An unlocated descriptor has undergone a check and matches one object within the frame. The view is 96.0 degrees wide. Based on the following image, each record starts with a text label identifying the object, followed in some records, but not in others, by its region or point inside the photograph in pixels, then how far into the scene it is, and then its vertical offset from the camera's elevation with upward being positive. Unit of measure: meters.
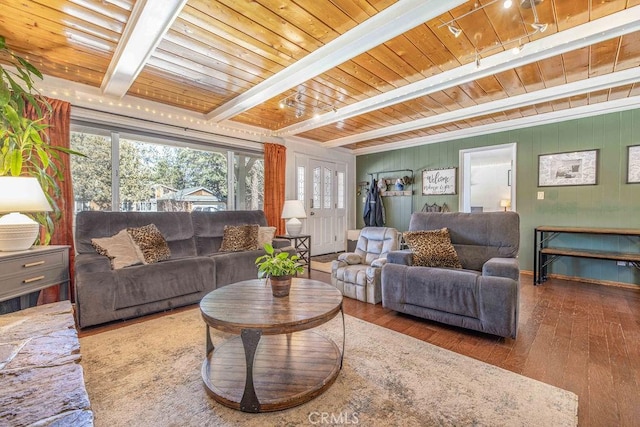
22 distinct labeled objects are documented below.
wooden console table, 3.48 -0.59
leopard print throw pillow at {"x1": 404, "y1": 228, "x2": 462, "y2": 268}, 2.79 -0.41
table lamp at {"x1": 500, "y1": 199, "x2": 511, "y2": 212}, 5.02 +0.07
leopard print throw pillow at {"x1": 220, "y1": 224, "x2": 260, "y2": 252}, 3.71 -0.40
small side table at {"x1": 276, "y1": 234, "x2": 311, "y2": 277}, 4.57 -0.71
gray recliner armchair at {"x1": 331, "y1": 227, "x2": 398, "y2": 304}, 3.14 -0.69
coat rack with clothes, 6.14 +0.03
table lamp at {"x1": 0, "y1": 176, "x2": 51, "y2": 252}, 2.07 +0.00
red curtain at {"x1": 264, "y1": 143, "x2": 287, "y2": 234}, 5.02 +0.37
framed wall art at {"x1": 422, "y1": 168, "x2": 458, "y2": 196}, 5.27 +0.49
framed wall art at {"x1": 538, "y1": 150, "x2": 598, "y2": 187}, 4.02 +0.56
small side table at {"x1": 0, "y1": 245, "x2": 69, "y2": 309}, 2.02 -0.49
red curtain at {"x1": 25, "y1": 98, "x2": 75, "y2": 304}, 3.02 +0.31
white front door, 5.91 +0.01
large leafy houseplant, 2.22 +0.58
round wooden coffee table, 1.48 -0.98
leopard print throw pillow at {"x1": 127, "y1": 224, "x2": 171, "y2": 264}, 2.96 -0.37
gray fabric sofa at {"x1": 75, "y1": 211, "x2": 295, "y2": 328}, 2.50 -0.61
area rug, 1.44 -1.05
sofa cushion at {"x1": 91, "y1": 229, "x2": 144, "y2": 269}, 2.74 -0.41
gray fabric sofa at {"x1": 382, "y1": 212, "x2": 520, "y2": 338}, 2.25 -0.62
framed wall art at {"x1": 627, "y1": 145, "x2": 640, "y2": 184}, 3.70 +0.56
